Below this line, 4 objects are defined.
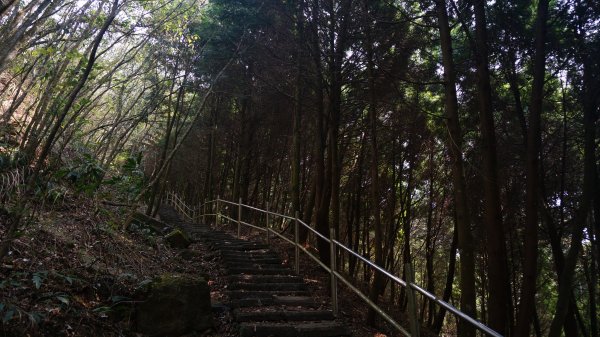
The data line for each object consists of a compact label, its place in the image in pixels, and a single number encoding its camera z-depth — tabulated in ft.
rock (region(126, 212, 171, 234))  28.48
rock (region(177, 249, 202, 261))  25.07
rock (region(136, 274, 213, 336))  13.62
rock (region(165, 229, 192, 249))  27.63
